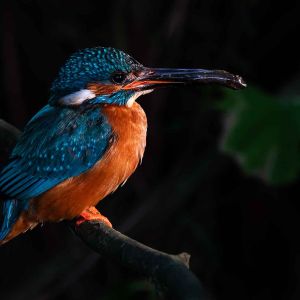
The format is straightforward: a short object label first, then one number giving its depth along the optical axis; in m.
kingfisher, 6.79
